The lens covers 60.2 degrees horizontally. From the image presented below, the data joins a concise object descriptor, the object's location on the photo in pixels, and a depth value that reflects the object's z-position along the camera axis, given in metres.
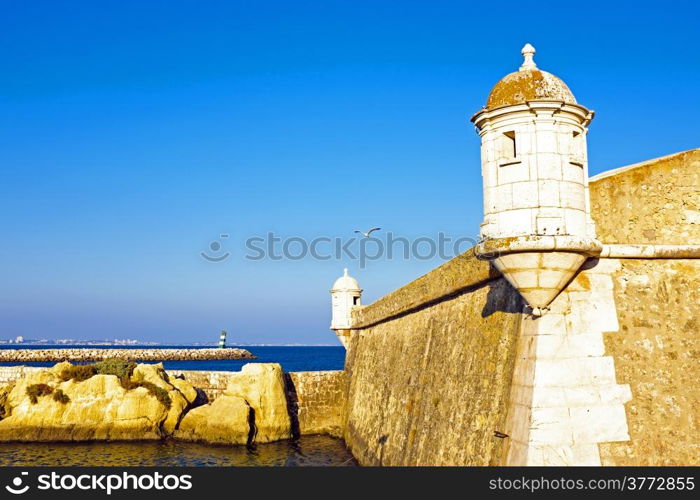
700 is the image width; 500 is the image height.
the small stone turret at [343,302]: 23.25
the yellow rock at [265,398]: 20.80
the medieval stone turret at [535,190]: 6.73
